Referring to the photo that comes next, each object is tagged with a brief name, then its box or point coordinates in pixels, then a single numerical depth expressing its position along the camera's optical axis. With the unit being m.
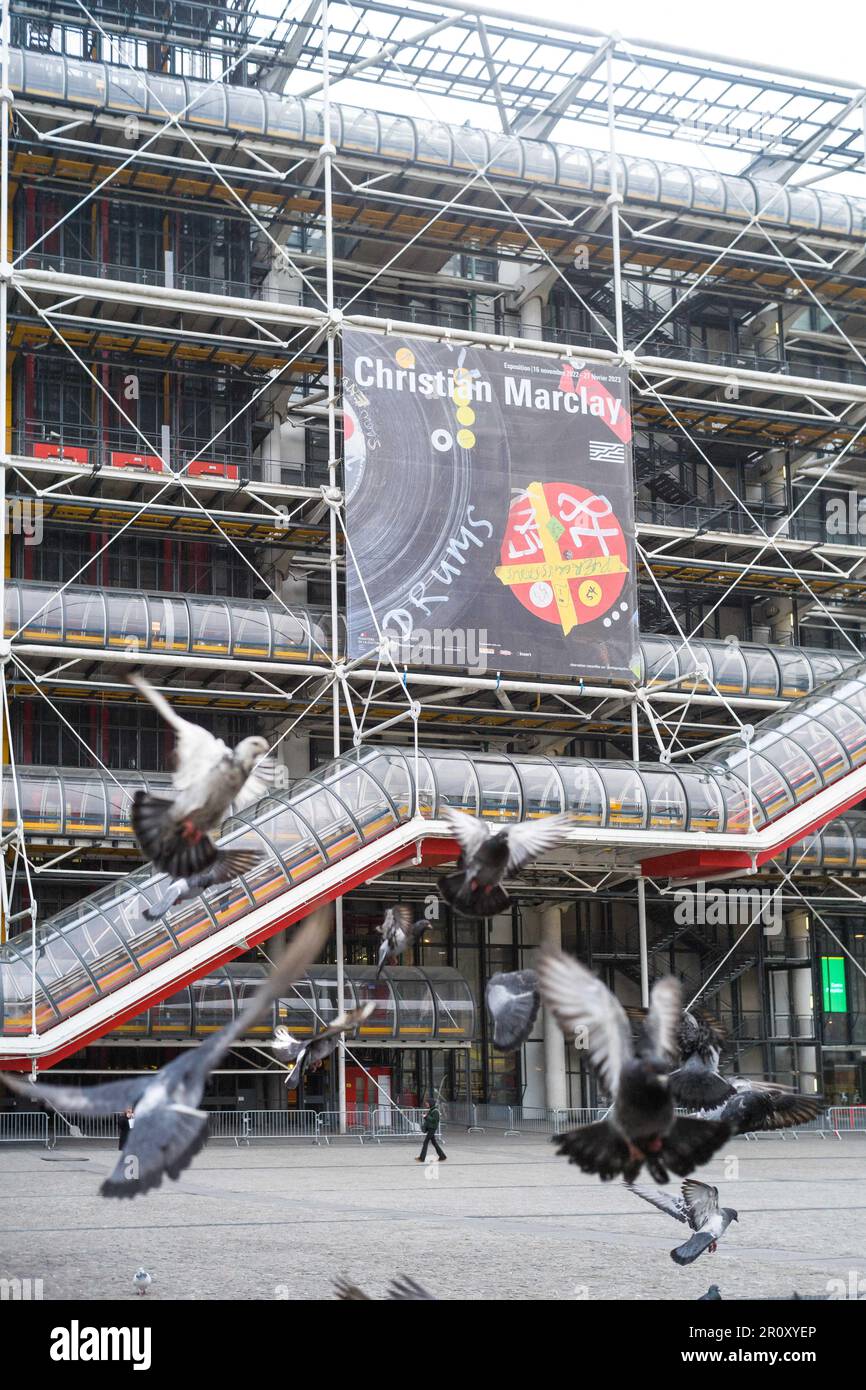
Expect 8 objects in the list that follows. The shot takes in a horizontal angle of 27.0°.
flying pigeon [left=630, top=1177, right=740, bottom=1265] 6.84
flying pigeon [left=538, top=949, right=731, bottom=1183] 3.89
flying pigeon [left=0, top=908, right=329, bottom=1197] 3.54
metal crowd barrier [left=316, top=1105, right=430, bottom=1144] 30.95
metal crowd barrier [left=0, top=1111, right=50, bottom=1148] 29.34
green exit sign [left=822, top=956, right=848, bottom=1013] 40.22
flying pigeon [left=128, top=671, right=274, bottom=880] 4.04
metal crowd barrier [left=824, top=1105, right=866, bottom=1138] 35.00
